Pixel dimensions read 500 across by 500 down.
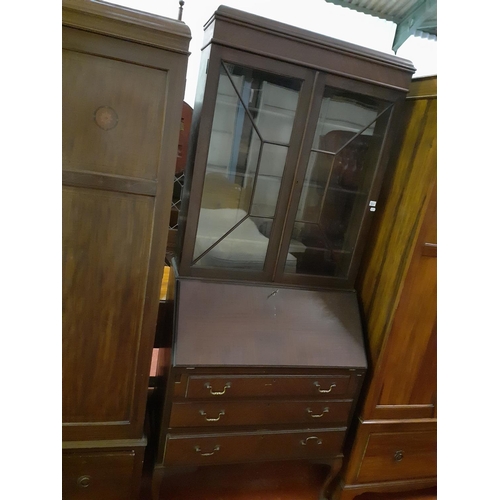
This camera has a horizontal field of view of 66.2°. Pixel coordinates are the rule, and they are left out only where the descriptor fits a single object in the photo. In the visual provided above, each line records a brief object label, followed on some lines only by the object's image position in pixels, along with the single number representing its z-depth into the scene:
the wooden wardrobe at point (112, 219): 0.94
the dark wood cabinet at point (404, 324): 1.33
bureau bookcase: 1.24
